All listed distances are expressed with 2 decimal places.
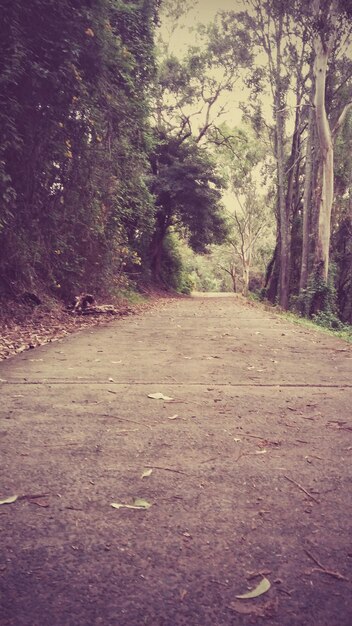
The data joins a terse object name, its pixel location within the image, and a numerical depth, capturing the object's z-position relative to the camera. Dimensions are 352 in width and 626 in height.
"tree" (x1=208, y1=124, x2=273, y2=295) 25.31
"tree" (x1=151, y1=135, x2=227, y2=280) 21.77
